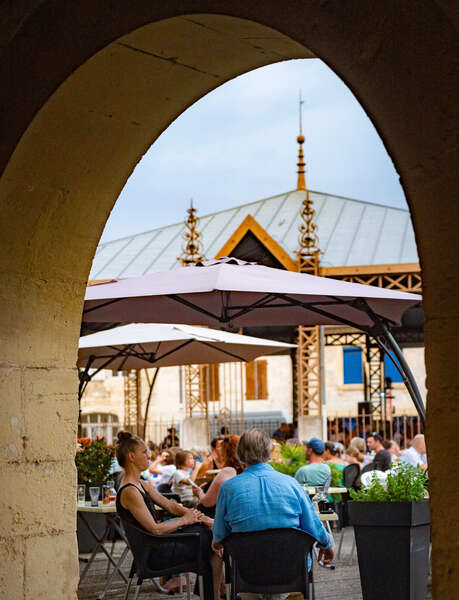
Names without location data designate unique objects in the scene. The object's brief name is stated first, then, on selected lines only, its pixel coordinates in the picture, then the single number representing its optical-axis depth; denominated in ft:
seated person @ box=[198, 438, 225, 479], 35.63
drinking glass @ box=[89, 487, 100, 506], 23.27
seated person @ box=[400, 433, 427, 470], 32.56
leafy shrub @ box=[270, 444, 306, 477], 30.35
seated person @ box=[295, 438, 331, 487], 26.96
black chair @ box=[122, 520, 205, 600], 17.74
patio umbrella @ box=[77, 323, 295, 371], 33.78
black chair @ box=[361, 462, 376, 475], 34.65
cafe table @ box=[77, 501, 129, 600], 21.64
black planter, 16.71
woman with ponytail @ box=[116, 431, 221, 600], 18.06
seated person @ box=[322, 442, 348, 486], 32.63
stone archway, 11.40
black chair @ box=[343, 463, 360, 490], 33.75
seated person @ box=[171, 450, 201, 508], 29.07
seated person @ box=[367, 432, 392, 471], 34.54
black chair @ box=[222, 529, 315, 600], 14.33
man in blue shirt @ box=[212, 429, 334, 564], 14.70
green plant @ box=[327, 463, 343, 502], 30.68
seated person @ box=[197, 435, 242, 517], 20.13
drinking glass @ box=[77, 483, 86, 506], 24.57
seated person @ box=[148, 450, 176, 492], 31.89
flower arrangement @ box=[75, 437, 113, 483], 25.76
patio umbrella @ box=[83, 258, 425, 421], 21.56
